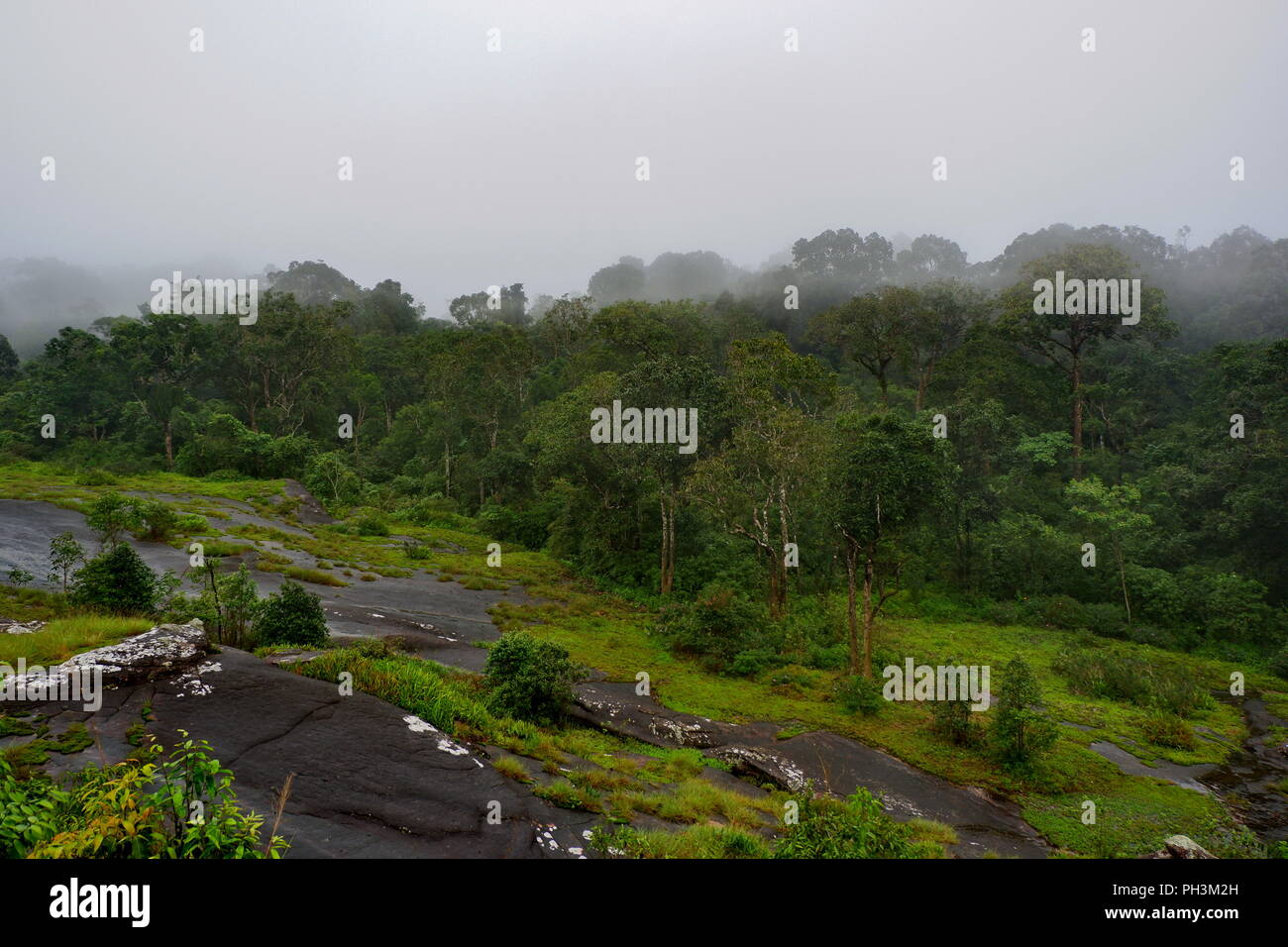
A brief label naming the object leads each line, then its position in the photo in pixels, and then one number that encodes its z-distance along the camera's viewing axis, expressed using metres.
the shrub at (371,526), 35.76
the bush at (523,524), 39.12
